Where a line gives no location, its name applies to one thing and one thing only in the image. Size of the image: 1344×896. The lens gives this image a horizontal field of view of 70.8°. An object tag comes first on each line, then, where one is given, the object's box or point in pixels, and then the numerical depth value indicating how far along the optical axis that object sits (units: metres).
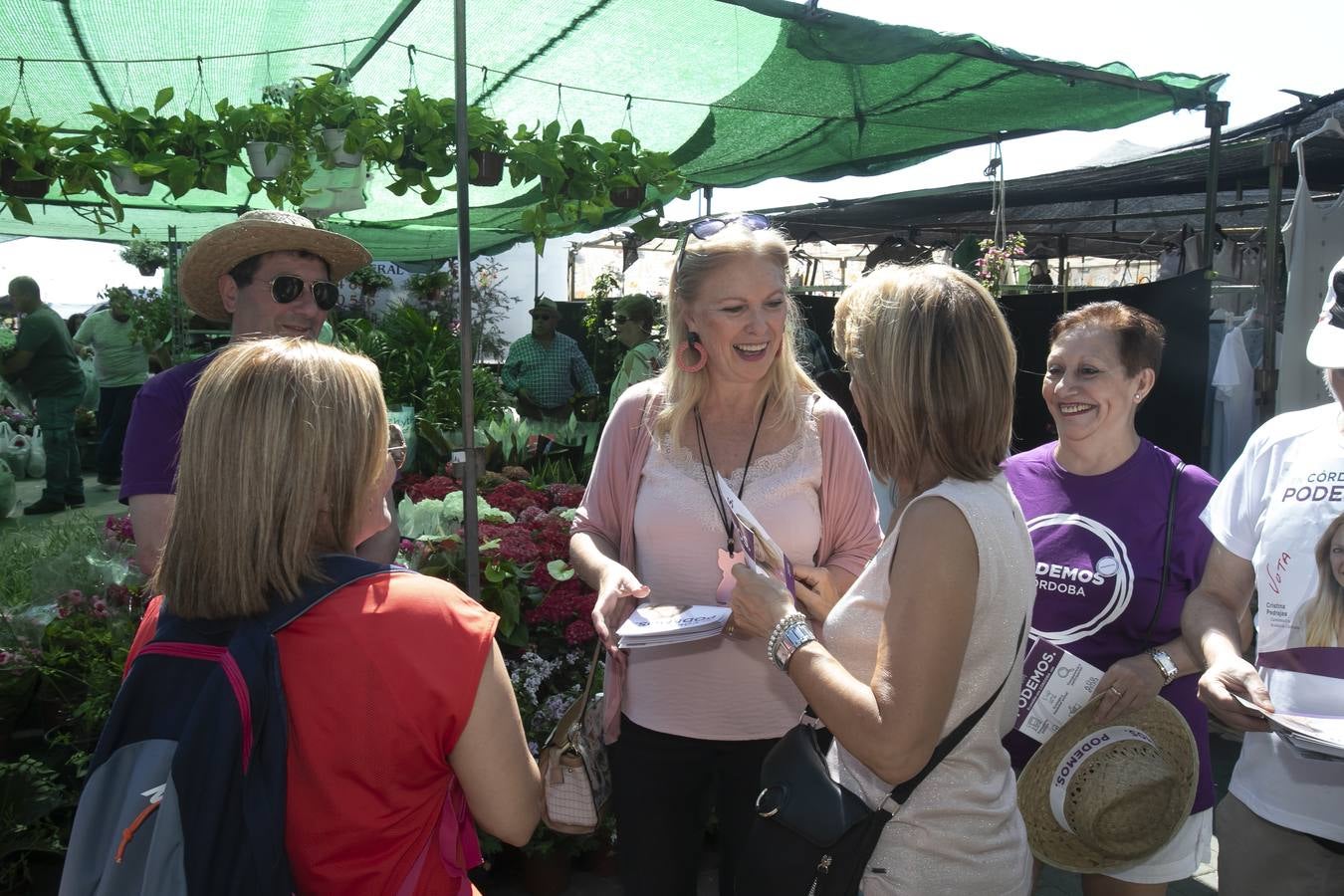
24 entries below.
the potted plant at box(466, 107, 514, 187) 3.14
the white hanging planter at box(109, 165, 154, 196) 3.44
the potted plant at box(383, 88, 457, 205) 3.08
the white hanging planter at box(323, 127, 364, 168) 3.27
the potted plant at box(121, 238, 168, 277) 12.02
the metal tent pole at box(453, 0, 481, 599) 2.67
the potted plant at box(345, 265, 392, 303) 7.85
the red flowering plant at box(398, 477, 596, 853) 3.24
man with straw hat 2.33
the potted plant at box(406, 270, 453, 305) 6.89
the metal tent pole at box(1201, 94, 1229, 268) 4.61
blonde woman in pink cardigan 1.96
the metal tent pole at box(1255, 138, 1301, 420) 4.39
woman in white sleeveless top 1.33
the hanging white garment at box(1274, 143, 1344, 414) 4.22
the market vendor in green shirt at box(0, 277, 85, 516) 8.67
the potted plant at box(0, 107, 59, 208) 3.33
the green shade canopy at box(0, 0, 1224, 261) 4.29
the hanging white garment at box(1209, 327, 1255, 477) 5.55
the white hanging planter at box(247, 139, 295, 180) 3.36
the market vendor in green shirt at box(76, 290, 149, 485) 9.65
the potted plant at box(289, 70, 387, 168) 3.15
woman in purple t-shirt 2.09
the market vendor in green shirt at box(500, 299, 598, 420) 6.94
